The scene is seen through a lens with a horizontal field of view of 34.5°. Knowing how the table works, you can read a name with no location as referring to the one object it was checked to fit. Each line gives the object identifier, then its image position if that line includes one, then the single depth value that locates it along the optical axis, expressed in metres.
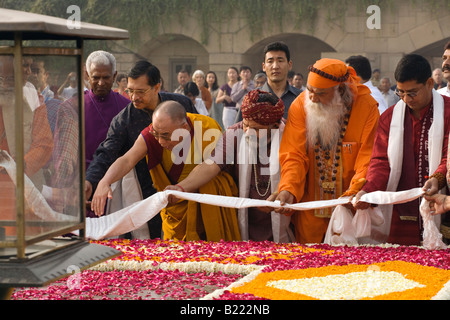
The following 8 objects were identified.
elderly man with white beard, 4.86
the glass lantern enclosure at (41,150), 2.55
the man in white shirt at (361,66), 7.12
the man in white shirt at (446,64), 5.58
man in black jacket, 5.39
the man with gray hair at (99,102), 5.89
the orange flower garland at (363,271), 3.23
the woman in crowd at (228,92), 12.49
